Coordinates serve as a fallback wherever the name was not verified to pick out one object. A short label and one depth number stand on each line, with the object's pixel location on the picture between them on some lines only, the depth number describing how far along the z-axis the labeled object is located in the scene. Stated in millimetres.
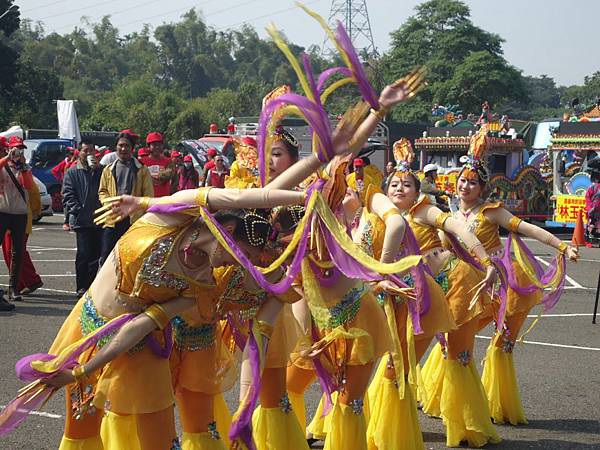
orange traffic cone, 19547
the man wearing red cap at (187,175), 17641
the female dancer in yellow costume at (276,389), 4836
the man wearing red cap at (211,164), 16112
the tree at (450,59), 55625
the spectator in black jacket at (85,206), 10766
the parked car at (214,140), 26469
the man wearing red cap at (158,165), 11500
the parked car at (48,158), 23703
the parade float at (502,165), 23984
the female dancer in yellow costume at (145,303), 3922
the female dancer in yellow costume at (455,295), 6184
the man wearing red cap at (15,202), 10500
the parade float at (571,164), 22469
